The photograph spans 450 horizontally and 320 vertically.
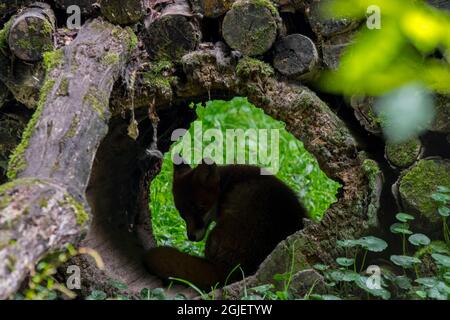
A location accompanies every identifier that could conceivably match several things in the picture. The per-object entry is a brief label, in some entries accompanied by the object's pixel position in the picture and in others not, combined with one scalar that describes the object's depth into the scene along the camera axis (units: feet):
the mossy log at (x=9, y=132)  15.76
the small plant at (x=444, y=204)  12.72
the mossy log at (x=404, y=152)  13.57
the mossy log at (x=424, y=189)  13.33
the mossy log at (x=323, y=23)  13.97
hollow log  13.79
